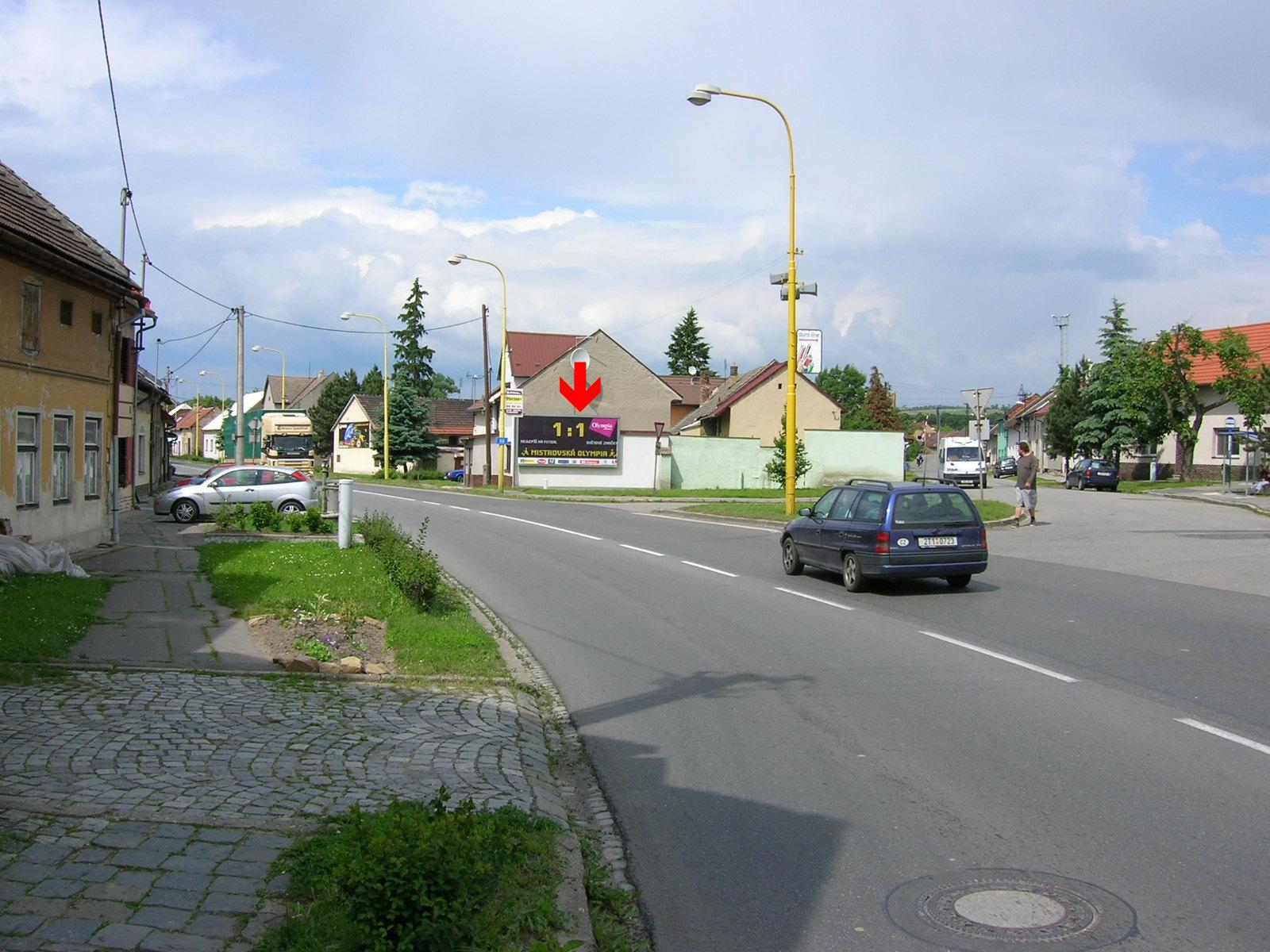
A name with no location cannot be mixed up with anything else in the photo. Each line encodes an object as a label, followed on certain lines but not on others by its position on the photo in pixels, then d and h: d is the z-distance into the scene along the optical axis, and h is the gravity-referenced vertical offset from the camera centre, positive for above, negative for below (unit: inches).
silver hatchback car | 1145.4 -44.9
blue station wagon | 573.6 -39.7
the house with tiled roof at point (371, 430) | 3097.9 +68.4
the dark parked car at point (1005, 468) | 3154.3 -17.4
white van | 2263.8 -1.0
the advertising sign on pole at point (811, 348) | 1667.1 +172.2
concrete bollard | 748.0 -43.5
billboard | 2087.8 +25.6
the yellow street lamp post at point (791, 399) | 1043.3 +57.3
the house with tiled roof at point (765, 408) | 2466.8 +113.9
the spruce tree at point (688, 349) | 4564.5 +444.7
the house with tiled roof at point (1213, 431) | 2174.0 +68.8
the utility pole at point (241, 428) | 1513.7 +31.3
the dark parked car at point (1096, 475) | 1996.8 -22.1
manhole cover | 170.7 -73.2
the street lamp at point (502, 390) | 1733.5 +105.2
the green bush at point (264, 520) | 908.6 -57.3
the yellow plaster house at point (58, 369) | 633.6 +49.4
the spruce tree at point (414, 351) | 3868.1 +356.1
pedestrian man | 1004.6 -19.3
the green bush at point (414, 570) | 485.4 -52.8
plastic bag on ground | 535.5 -56.7
